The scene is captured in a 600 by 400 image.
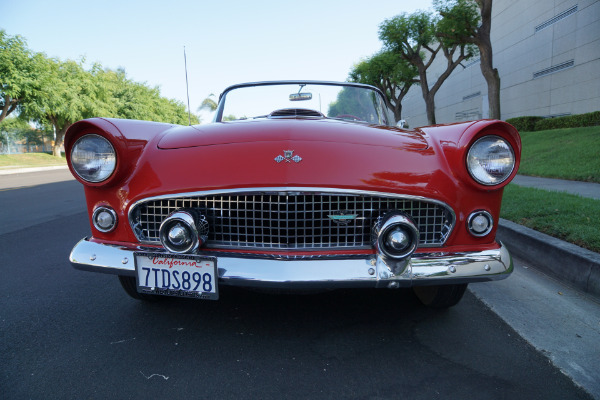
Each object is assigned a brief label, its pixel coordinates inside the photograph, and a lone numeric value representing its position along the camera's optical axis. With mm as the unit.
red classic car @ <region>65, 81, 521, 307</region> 1625
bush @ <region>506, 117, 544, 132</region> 15951
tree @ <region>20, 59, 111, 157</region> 23434
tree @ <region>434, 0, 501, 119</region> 13102
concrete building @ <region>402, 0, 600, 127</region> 15102
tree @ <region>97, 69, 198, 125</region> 34219
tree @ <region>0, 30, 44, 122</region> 20578
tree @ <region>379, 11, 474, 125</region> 19745
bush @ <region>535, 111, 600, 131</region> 12188
